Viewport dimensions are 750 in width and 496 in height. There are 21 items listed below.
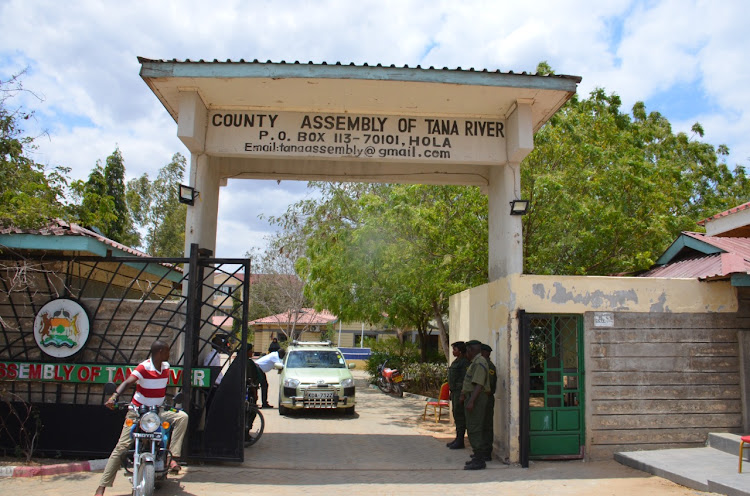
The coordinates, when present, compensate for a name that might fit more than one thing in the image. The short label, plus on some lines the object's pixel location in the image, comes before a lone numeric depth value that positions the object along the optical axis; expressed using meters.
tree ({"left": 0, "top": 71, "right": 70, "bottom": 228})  7.88
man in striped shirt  5.94
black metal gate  7.66
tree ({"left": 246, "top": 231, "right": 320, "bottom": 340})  33.48
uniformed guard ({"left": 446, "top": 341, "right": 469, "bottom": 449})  9.49
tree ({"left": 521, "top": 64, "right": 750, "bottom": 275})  12.41
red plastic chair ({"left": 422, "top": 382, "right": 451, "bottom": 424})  12.41
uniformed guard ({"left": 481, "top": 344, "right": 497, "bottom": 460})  8.13
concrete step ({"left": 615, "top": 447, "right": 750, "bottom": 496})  6.40
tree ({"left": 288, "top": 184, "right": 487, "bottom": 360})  13.05
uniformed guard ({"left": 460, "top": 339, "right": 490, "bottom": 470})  7.93
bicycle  9.28
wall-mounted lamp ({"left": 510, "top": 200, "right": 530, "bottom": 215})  8.55
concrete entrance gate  7.90
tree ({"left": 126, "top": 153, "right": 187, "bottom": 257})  37.75
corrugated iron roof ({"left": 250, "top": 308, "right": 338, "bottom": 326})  36.88
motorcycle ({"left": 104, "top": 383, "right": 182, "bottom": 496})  5.70
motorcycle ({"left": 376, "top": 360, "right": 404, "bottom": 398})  17.83
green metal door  8.21
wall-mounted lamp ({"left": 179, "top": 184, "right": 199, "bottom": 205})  8.18
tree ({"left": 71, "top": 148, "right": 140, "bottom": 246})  27.28
